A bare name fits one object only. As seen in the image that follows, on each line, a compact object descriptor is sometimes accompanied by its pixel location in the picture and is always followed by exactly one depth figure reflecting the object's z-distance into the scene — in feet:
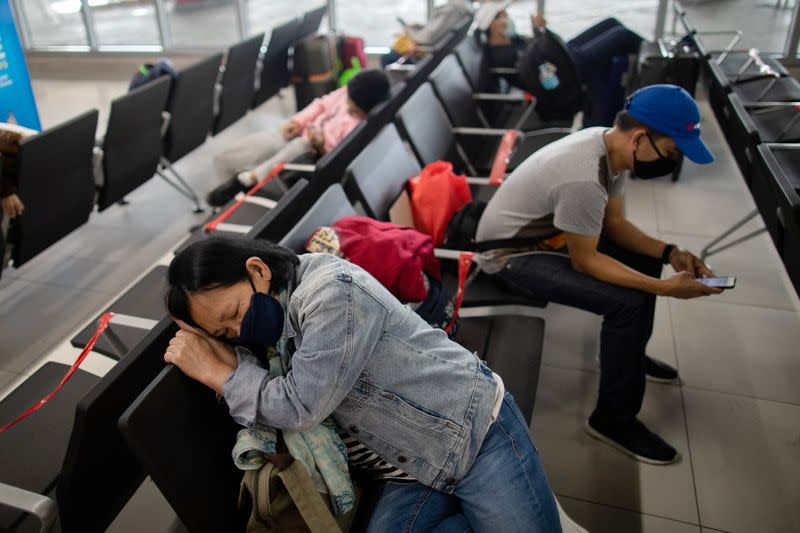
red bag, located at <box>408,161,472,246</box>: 7.77
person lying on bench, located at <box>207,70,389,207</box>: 9.45
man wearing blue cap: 6.19
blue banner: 13.57
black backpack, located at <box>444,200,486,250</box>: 7.69
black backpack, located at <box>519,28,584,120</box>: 11.82
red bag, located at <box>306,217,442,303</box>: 5.81
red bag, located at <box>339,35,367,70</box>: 16.40
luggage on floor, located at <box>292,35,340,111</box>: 15.55
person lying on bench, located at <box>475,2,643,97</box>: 13.88
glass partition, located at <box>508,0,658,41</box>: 21.50
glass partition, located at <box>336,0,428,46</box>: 23.40
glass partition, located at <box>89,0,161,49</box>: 27.04
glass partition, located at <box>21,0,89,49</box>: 28.48
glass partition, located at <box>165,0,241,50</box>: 25.13
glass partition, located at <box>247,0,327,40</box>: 26.78
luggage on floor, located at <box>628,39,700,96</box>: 11.68
